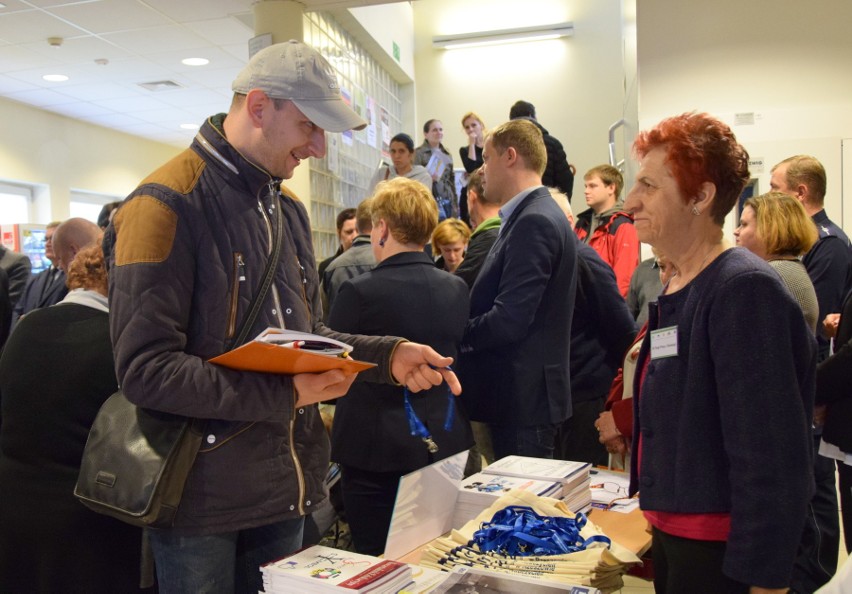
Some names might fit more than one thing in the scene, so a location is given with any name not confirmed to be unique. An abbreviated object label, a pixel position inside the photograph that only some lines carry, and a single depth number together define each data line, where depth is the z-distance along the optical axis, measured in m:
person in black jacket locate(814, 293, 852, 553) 2.26
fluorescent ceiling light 9.02
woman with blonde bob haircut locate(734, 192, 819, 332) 2.96
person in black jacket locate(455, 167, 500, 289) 3.17
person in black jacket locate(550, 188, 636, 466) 3.12
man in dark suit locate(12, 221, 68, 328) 5.23
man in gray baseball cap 1.33
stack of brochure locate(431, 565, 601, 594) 1.47
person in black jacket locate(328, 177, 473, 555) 2.40
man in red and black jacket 4.84
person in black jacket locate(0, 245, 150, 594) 2.05
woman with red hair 1.32
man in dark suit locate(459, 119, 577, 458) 2.63
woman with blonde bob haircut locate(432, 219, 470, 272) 3.90
